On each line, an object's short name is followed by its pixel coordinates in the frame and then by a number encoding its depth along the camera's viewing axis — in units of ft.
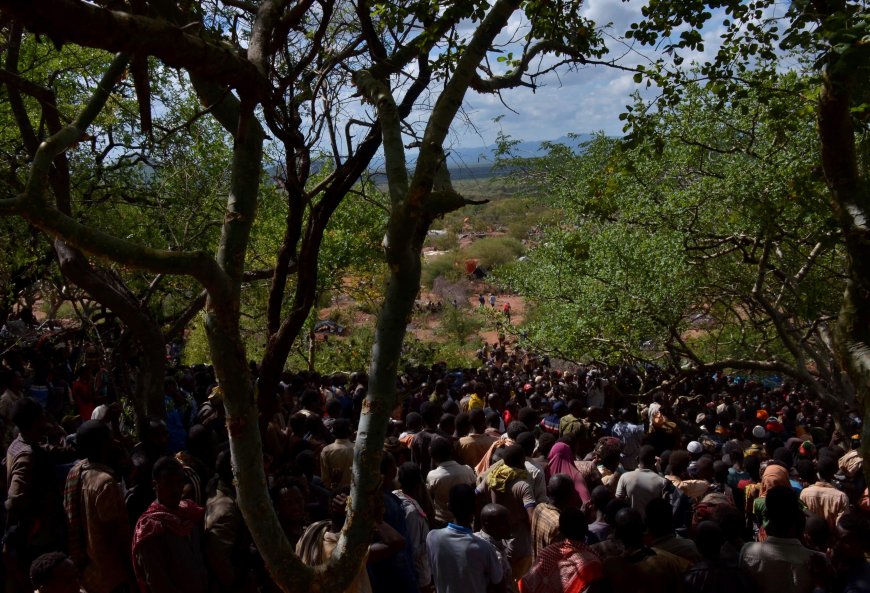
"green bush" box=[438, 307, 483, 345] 121.60
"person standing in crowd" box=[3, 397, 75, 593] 15.61
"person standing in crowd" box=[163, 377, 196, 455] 25.25
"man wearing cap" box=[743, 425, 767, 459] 29.81
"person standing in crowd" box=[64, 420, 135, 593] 14.19
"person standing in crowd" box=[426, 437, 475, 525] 19.61
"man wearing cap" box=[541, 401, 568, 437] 31.19
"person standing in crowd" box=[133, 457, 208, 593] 12.87
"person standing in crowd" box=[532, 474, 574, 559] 16.57
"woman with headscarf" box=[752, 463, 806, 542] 20.86
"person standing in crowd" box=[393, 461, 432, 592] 16.22
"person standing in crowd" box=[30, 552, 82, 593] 11.75
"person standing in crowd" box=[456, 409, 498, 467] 23.77
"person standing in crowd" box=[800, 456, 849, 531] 20.33
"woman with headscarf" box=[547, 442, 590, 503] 21.74
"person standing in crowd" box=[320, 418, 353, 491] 20.36
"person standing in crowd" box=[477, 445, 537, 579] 18.28
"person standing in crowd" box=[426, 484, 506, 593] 14.29
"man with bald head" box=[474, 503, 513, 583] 15.15
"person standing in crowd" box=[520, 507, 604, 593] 13.39
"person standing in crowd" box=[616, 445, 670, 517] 20.17
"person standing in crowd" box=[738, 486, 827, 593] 13.88
